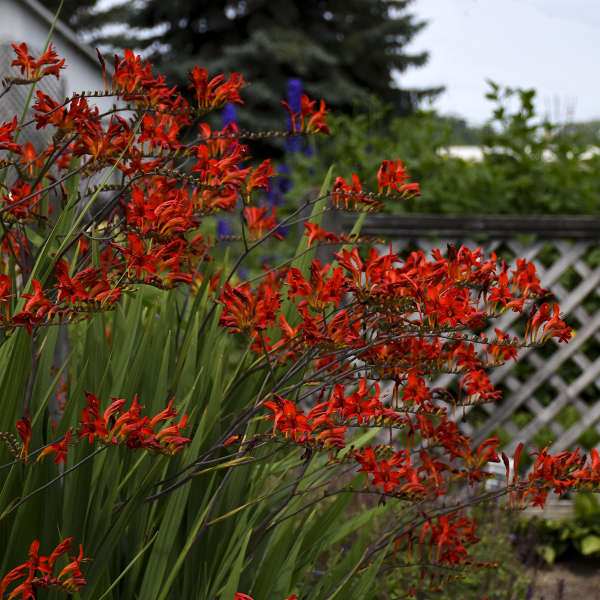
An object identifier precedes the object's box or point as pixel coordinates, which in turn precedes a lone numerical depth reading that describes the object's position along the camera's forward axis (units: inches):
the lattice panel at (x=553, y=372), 159.3
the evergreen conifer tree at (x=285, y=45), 601.6
